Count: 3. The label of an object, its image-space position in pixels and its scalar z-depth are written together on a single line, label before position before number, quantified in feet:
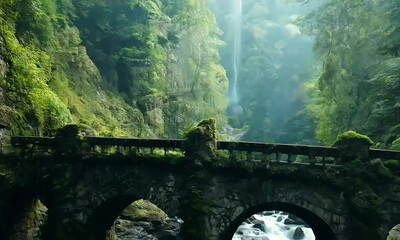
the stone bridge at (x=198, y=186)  43.57
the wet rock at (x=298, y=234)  88.33
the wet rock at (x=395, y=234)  60.23
